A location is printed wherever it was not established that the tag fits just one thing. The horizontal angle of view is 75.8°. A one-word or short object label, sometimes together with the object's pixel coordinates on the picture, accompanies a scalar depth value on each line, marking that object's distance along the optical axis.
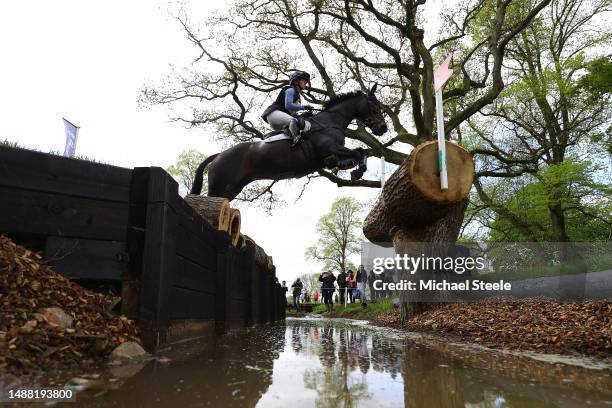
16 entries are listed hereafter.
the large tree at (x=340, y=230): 43.34
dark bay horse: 6.48
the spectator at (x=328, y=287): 18.53
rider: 6.45
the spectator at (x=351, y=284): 19.30
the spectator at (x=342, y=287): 18.66
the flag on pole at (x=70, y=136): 7.87
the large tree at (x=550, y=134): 14.67
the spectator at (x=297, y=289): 21.45
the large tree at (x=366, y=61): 11.58
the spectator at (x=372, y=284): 18.00
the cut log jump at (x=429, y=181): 5.62
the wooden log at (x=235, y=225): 5.93
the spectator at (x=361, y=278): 17.62
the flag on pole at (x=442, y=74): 5.26
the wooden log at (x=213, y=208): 5.21
